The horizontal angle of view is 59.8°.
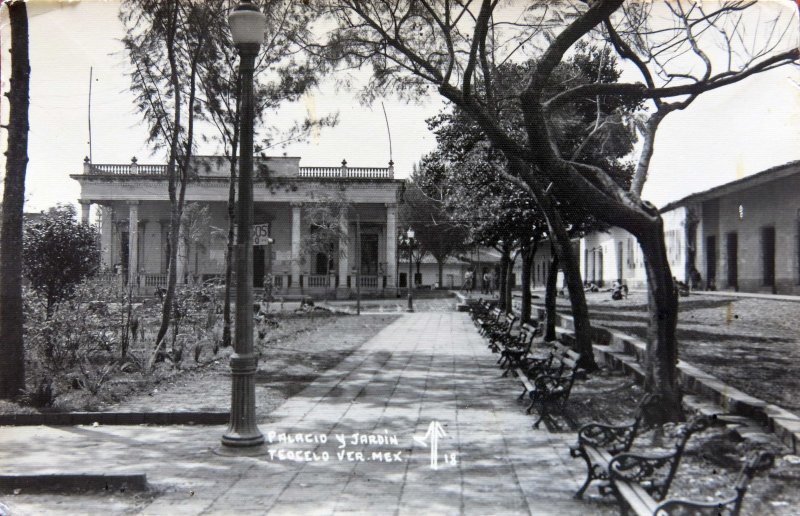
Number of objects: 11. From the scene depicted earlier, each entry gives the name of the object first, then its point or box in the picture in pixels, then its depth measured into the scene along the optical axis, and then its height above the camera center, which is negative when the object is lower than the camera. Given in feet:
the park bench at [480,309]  65.74 -3.74
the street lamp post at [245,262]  19.72 +0.29
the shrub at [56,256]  42.22 +0.89
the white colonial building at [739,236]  46.26 +3.48
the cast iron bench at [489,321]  50.02 -3.67
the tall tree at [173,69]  39.60 +12.83
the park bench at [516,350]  31.58 -3.62
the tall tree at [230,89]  45.16 +12.73
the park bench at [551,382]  22.85 -3.85
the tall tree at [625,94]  22.49 +5.88
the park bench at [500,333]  39.22 -3.70
